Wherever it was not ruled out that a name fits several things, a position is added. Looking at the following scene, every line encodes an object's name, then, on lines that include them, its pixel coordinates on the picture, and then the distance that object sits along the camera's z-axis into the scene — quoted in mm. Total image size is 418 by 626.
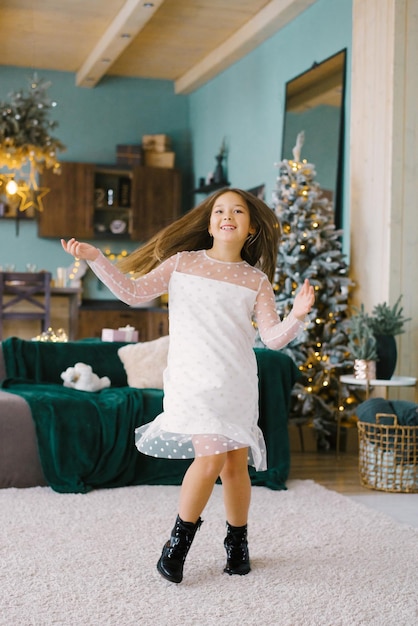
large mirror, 5992
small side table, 4625
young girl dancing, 2521
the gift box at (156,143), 9336
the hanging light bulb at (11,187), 7270
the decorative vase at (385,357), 4758
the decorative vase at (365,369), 4734
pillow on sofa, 4605
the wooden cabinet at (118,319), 8750
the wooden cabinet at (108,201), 8875
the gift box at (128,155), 9141
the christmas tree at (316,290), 5355
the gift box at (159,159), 9320
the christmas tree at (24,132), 6758
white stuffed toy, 4473
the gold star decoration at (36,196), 8320
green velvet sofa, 3994
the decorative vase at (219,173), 8417
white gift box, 5008
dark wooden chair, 7336
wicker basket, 4242
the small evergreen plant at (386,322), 4816
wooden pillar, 5141
